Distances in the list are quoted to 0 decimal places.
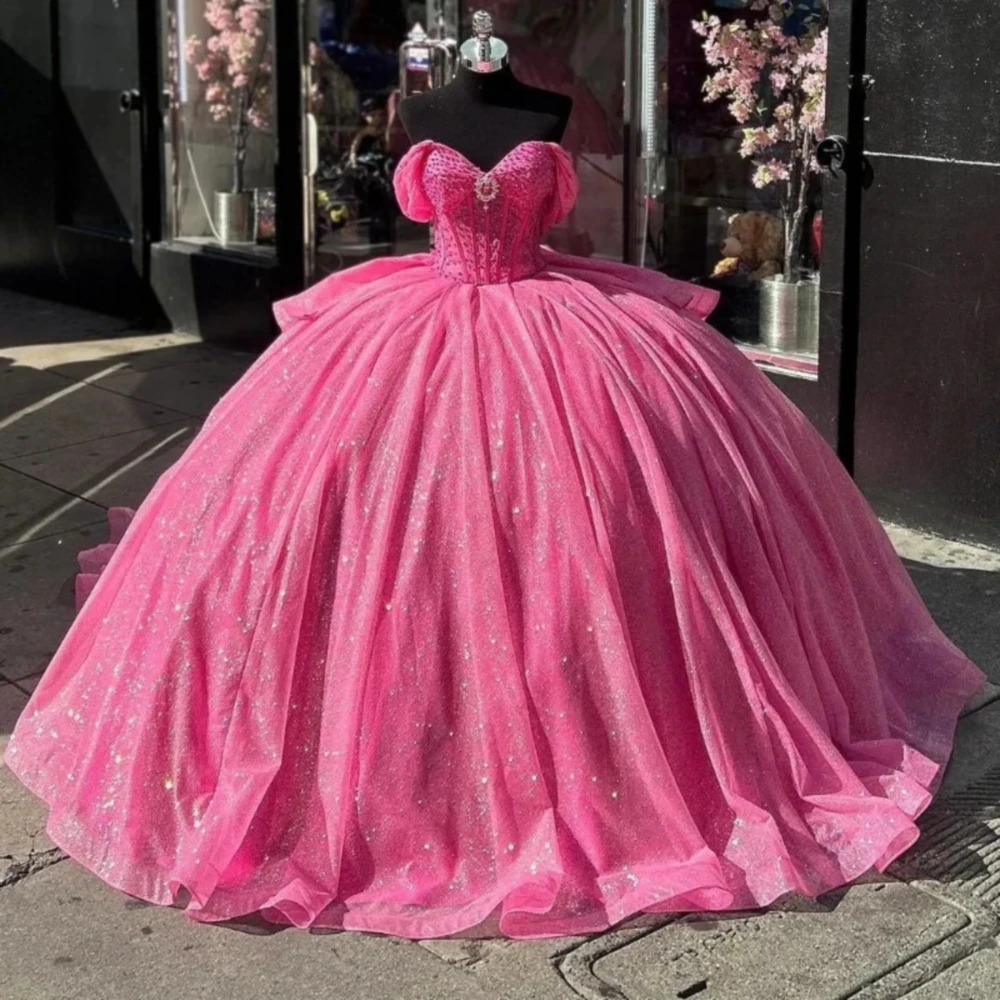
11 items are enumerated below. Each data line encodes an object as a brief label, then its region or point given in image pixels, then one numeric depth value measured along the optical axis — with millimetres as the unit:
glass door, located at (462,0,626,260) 6875
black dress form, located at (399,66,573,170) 3824
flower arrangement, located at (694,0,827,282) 6008
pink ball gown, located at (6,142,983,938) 3205
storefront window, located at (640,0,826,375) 6113
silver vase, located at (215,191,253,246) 8875
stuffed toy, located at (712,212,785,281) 6340
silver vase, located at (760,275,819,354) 6164
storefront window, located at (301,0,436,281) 8109
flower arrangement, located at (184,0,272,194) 8492
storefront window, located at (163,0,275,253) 8562
